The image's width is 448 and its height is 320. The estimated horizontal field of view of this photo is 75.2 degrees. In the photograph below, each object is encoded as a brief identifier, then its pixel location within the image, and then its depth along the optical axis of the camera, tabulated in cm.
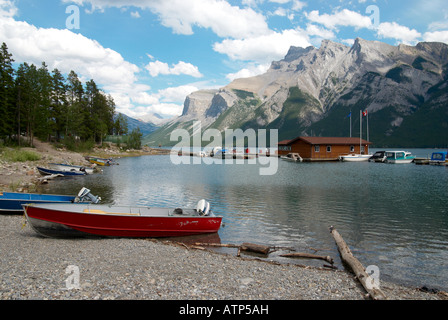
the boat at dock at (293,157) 8181
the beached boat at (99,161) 6744
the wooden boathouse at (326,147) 8162
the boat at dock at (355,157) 8056
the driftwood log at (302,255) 1475
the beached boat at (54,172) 4541
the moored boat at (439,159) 7114
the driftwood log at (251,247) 1532
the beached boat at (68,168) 4878
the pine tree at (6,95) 5531
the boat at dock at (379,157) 8181
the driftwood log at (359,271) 967
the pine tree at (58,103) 7750
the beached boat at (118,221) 1625
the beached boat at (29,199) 2025
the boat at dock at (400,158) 7950
